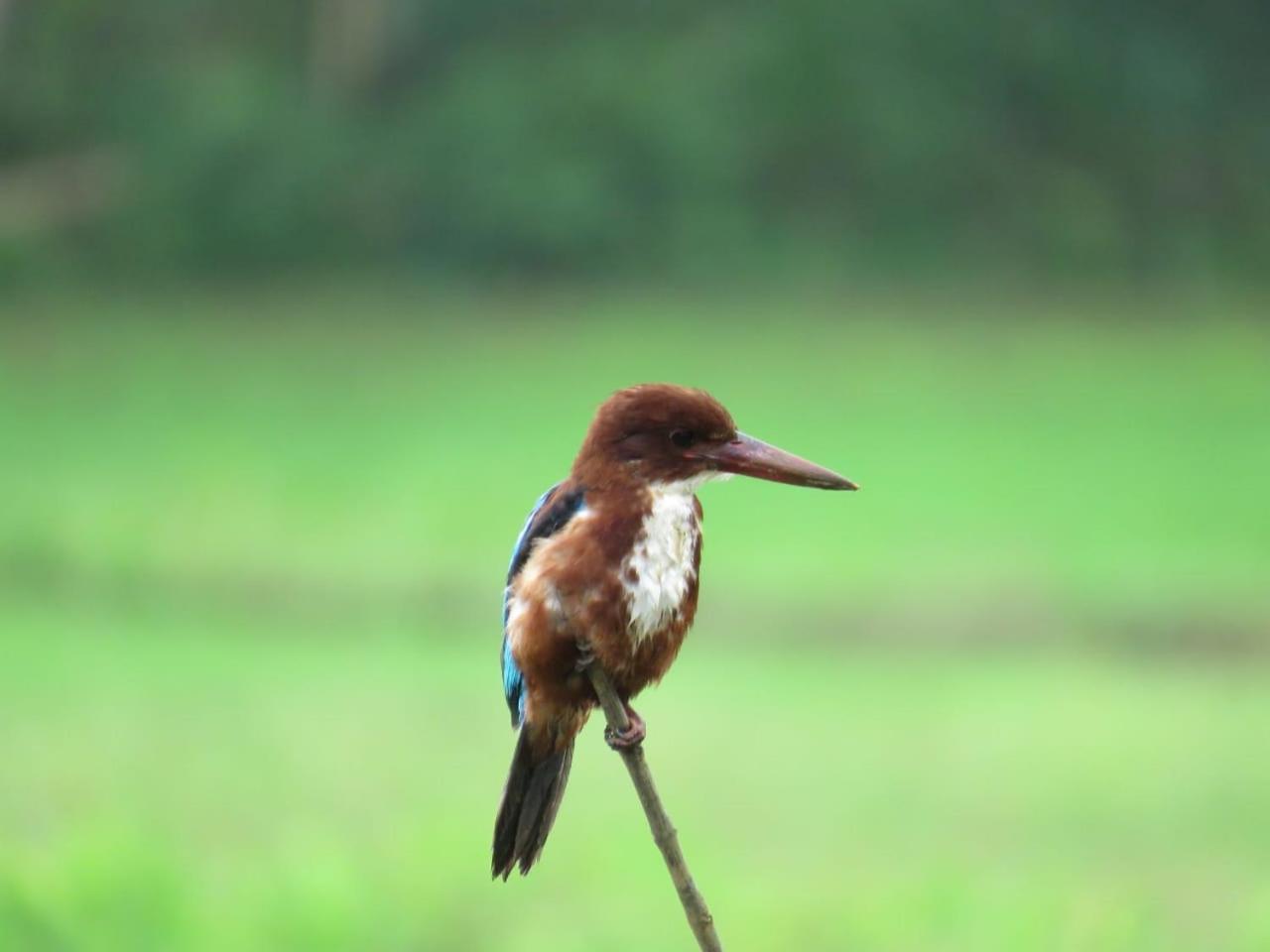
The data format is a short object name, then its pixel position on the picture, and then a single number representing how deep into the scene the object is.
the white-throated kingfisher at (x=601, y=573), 9.93
